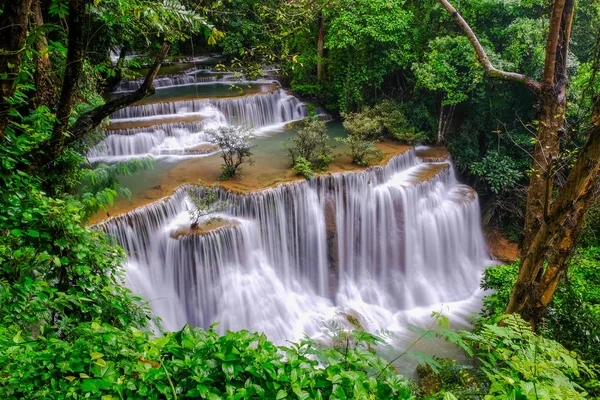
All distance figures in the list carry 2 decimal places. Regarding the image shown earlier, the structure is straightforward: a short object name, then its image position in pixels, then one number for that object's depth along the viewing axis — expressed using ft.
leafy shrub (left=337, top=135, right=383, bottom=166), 33.99
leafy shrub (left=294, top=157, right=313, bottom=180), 31.07
